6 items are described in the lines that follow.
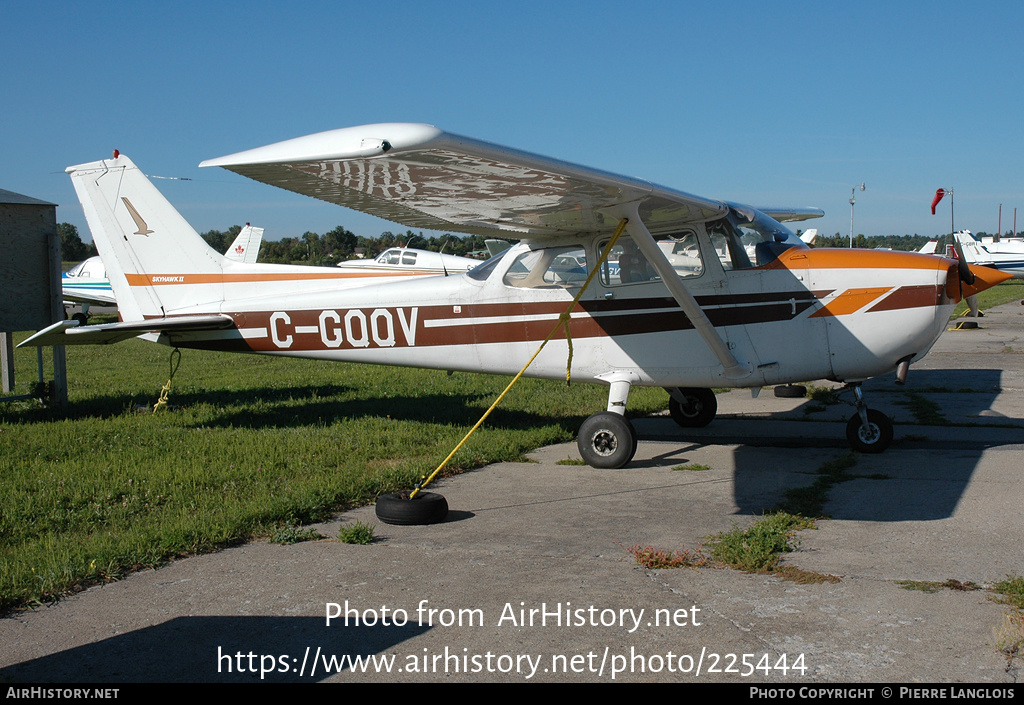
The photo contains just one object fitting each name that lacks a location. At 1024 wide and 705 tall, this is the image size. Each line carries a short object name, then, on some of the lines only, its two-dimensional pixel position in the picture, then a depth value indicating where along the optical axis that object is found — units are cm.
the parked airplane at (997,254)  5375
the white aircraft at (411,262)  2072
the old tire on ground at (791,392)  1069
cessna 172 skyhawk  630
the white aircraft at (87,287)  2834
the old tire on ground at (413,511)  515
